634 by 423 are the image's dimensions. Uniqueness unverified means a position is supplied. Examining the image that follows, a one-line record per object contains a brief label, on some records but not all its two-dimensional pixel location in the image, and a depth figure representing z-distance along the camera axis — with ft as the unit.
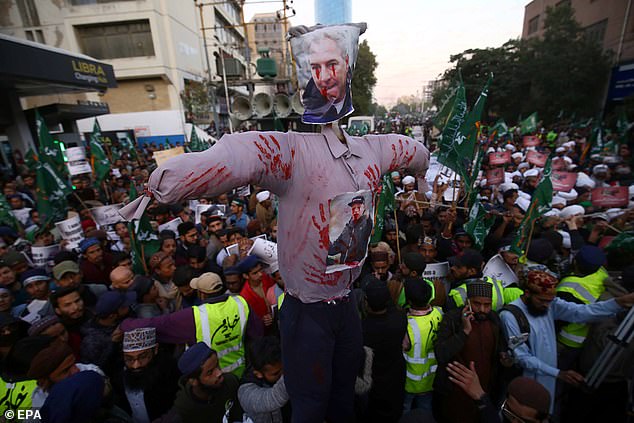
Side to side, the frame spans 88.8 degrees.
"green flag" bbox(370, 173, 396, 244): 14.01
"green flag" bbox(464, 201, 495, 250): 13.53
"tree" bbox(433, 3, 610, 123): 69.46
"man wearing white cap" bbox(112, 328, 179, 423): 7.81
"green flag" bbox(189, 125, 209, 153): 32.86
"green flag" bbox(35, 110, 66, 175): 19.26
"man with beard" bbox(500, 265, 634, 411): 8.11
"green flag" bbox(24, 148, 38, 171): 27.92
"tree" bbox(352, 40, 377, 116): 105.60
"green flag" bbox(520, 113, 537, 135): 43.67
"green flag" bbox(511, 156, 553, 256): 12.53
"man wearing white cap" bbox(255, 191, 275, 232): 19.41
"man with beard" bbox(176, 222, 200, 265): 15.51
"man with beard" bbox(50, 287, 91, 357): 9.73
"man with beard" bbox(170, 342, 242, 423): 7.00
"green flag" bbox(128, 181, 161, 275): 13.42
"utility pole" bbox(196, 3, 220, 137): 57.16
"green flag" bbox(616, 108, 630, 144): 36.41
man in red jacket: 10.82
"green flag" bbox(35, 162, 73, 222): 18.12
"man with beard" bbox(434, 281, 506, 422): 8.11
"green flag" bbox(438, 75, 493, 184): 13.32
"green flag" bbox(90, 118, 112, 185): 22.77
